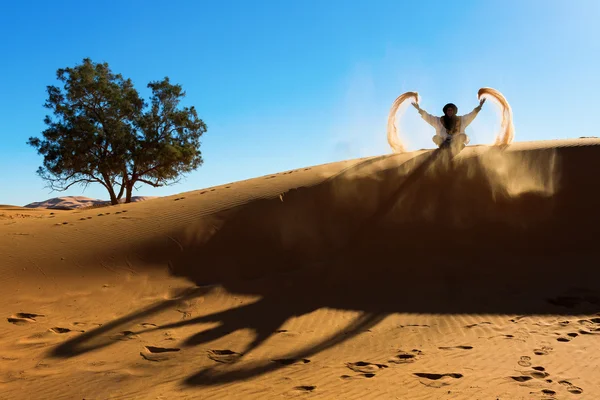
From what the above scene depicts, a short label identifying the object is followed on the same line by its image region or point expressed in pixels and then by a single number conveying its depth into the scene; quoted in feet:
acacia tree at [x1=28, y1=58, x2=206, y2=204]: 76.23
